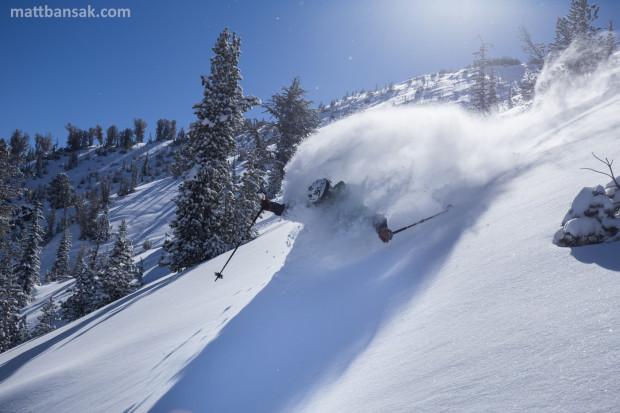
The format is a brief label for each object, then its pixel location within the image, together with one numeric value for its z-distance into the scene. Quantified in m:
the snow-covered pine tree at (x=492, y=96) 35.40
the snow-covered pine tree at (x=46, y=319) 33.22
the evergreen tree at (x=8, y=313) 28.69
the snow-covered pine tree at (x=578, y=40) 29.44
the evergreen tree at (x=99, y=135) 167.25
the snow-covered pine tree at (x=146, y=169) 133.62
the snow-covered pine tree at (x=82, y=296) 28.89
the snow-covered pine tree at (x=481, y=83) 35.91
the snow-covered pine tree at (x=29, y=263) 46.38
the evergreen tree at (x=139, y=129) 173.38
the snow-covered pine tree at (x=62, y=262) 65.03
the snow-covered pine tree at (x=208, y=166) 18.97
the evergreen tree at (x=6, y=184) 17.06
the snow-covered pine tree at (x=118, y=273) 25.95
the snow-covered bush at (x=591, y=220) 3.40
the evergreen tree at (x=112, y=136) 164.00
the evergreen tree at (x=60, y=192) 112.69
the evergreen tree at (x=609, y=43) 29.88
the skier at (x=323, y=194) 7.81
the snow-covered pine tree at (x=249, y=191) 28.09
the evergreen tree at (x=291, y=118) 26.58
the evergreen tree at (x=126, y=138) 162.88
